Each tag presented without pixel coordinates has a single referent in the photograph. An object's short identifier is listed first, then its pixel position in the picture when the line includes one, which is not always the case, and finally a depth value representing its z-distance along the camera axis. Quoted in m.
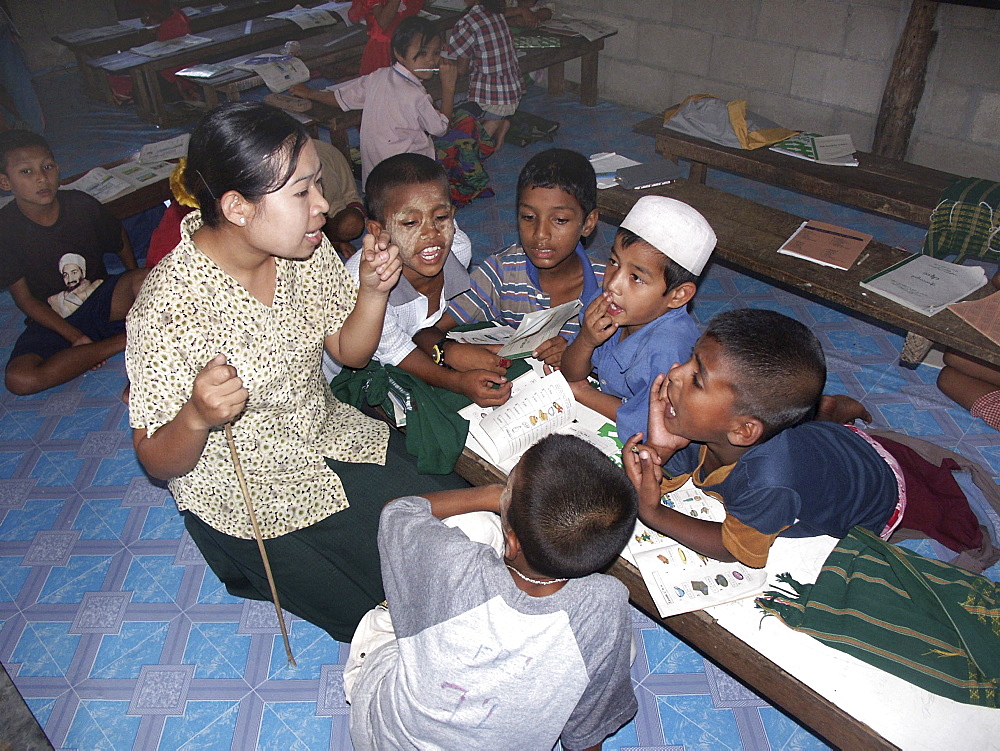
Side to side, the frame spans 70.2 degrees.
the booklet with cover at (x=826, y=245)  3.24
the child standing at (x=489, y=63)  5.39
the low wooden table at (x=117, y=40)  6.79
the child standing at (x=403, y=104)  4.40
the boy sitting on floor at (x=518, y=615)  1.37
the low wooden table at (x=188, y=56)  6.02
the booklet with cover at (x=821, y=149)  4.09
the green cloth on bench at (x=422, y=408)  2.19
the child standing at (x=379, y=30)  5.48
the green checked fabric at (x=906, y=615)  1.58
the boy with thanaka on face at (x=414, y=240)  2.35
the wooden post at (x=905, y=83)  4.67
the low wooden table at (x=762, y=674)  1.55
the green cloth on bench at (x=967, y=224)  3.35
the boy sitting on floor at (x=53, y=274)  3.42
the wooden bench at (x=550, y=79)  4.97
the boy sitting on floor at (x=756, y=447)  1.70
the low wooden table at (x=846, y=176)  3.71
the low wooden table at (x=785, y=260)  2.83
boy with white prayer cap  2.13
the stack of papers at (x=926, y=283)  2.95
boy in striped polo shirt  2.47
